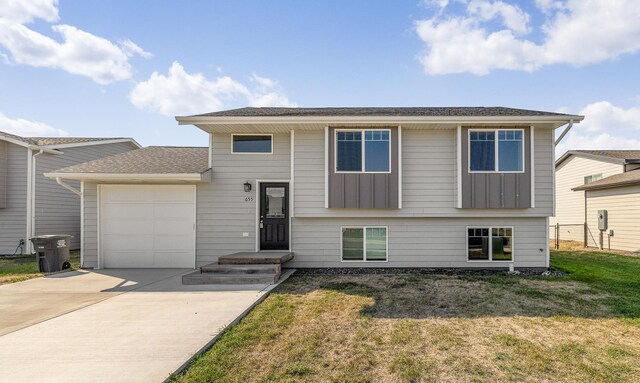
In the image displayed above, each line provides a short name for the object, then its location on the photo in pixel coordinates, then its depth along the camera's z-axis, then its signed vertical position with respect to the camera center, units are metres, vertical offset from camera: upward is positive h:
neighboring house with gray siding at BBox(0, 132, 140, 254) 11.72 +0.20
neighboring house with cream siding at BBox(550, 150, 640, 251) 12.12 +0.12
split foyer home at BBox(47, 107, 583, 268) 8.20 +0.16
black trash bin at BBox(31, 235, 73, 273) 8.73 -1.52
